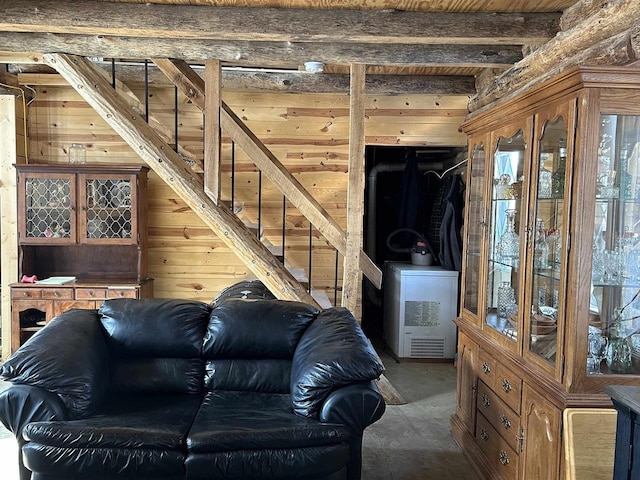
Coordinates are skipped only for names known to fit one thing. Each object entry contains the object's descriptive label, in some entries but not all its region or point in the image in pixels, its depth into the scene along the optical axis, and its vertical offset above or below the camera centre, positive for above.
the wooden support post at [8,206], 4.41 -0.01
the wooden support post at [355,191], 3.51 +0.15
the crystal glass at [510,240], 2.49 -0.13
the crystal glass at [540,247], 2.15 -0.14
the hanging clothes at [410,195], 5.21 +0.20
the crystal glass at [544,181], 2.16 +0.16
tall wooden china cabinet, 1.85 -0.20
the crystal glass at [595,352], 1.93 -0.55
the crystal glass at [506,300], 2.51 -0.45
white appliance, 4.62 -0.95
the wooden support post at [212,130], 3.48 +0.57
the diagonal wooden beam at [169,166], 3.46 +0.31
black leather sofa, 2.11 -0.93
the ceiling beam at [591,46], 2.21 +0.93
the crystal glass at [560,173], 1.98 +0.18
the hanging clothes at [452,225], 4.66 -0.11
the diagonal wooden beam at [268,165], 3.61 +0.35
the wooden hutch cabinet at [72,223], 4.31 -0.15
